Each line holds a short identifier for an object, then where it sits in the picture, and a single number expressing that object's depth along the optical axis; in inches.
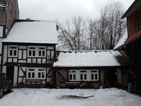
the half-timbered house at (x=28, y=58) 702.5
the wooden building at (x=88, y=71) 695.1
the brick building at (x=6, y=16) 727.7
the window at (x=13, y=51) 716.0
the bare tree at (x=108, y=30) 1154.0
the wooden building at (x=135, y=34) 459.5
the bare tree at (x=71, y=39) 1231.4
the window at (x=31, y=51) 725.9
